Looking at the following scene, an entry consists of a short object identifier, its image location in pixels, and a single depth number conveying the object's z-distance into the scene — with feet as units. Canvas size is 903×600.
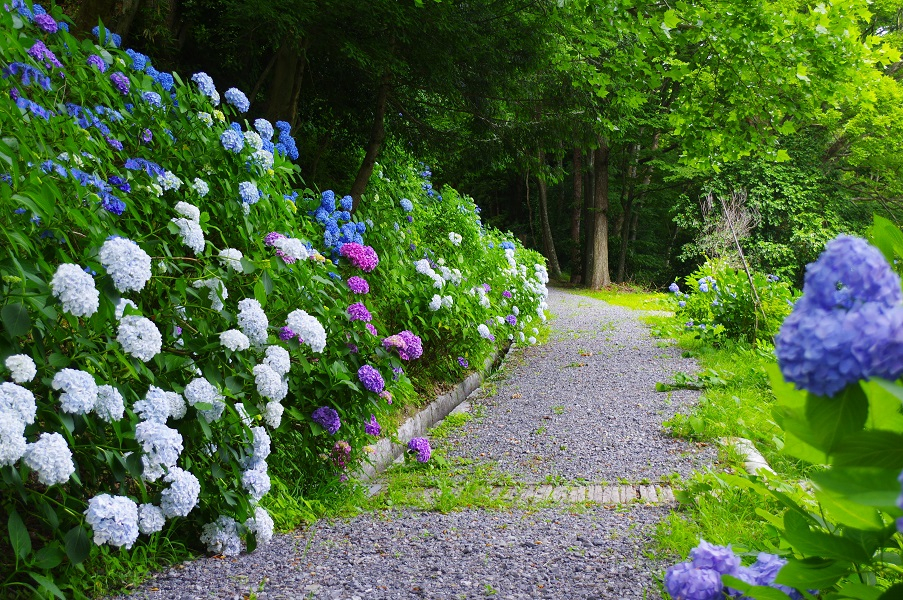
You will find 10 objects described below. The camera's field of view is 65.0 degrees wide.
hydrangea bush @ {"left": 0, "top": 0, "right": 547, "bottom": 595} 6.51
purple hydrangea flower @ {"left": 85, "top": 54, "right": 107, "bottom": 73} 9.82
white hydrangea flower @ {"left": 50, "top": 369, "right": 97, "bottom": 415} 6.33
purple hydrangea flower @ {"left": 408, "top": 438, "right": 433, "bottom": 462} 13.28
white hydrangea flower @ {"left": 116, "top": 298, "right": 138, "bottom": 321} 7.14
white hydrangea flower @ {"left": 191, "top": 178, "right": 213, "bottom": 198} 9.78
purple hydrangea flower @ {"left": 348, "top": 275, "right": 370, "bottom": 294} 12.09
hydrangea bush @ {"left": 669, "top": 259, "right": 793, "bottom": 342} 23.13
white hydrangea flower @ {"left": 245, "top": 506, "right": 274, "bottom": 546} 8.64
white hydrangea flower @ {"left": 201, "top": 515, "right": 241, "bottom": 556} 8.66
